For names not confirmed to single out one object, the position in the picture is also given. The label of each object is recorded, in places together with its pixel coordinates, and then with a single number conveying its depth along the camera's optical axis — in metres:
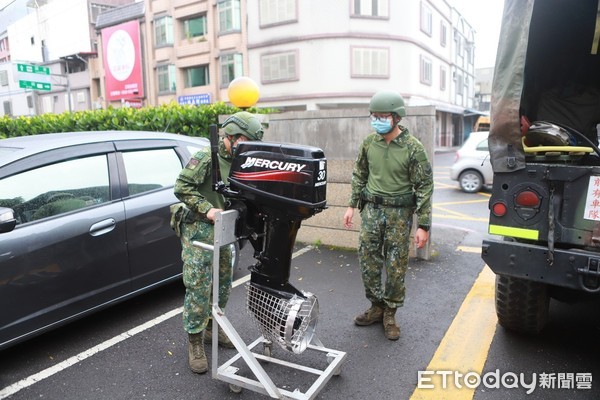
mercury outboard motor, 2.28
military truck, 2.43
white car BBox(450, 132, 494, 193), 10.63
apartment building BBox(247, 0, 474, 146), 23.67
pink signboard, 30.75
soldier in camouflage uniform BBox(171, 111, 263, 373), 2.68
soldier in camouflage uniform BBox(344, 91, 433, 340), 3.22
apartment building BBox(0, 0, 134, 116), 32.00
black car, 2.80
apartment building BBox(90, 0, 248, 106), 26.61
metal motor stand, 2.36
